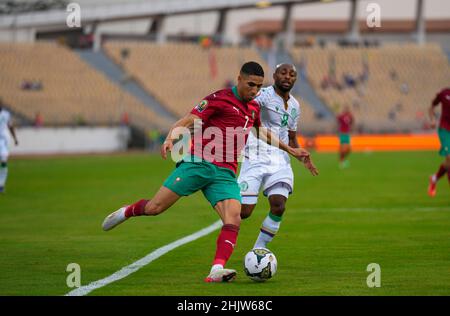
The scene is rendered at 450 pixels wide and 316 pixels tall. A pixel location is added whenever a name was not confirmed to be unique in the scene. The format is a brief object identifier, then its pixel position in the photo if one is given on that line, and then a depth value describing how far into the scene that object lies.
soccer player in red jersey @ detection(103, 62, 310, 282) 10.86
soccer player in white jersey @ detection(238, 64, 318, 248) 12.66
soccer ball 10.59
